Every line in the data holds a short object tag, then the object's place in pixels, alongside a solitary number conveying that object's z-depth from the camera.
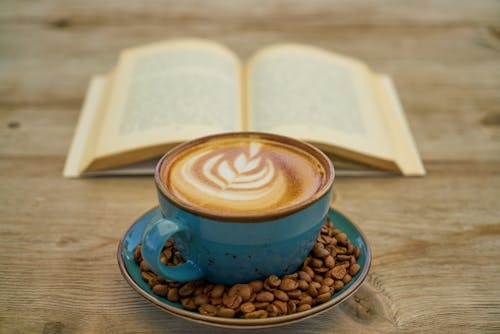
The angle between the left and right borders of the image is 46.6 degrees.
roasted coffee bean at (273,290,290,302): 0.56
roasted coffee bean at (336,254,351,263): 0.63
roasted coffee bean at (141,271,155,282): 0.60
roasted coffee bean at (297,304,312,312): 0.55
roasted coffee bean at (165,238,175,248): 0.66
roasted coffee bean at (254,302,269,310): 0.55
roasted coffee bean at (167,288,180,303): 0.57
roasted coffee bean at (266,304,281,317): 0.54
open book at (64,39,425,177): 0.93
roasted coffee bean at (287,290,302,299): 0.57
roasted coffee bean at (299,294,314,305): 0.56
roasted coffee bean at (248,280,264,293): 0.58
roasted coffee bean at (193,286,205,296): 0.58
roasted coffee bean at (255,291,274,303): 0.56
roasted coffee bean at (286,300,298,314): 0.55
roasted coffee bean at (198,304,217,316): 0.55
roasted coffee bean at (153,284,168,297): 0.58
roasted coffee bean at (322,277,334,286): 0.59
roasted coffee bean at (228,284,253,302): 0.57
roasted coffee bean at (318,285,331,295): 0.57
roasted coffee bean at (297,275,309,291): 0.58
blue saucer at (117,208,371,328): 0.53
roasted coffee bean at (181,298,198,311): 0.56
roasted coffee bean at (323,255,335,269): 0.62
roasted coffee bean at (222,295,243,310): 0.56
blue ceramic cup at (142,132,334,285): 0.55
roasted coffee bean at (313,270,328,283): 0.60
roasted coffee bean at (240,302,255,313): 0.55
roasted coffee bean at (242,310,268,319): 0.54
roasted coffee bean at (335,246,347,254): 0.64
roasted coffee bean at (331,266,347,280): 0.60
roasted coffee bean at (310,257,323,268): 0.63
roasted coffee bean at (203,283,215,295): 0.59
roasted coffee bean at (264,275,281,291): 0.58
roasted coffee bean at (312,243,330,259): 0.63
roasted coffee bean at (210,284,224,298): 0.58
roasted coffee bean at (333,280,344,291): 0.58
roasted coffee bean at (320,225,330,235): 0.68
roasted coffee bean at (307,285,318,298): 0.57
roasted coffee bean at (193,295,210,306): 0.56
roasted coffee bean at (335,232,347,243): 0.66
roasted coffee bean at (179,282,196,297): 0.57
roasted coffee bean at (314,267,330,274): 0.62
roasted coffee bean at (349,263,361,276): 0.61
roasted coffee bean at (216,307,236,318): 0.54
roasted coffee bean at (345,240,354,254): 0.64
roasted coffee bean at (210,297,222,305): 0.57
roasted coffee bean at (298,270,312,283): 0.60
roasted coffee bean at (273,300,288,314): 0.55
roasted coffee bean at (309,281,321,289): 0.58
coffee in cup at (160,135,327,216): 0.59
